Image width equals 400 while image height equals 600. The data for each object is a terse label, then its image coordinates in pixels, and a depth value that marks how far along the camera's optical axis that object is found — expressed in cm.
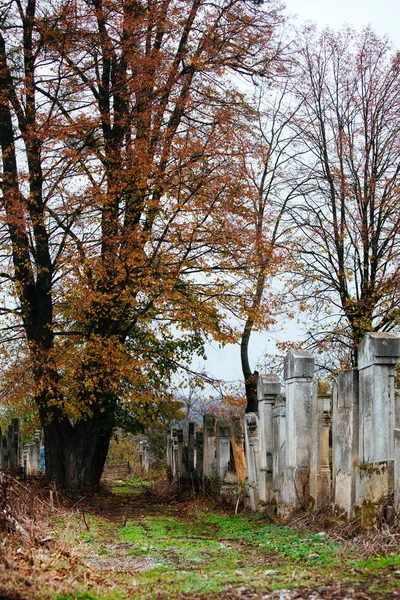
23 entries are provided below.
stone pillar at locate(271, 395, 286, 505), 1268
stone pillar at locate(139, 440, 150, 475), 3315
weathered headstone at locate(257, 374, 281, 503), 1346
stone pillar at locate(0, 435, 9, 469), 2812
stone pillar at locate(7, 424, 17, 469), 2793
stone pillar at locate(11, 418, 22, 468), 2853
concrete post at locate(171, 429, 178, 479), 2282
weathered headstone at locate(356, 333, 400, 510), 929
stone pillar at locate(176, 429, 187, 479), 2027
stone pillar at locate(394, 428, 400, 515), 886
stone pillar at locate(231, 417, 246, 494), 1546
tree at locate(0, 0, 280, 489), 1656
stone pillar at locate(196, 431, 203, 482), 1923
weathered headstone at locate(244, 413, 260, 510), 1423
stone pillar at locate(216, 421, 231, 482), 1725
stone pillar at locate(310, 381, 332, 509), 1116
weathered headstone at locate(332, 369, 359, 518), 1008
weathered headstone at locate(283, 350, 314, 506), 1181
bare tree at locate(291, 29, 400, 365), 2244
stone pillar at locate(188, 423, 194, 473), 2029
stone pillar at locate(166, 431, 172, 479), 2444
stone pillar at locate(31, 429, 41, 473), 3042
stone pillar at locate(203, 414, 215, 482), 1830
